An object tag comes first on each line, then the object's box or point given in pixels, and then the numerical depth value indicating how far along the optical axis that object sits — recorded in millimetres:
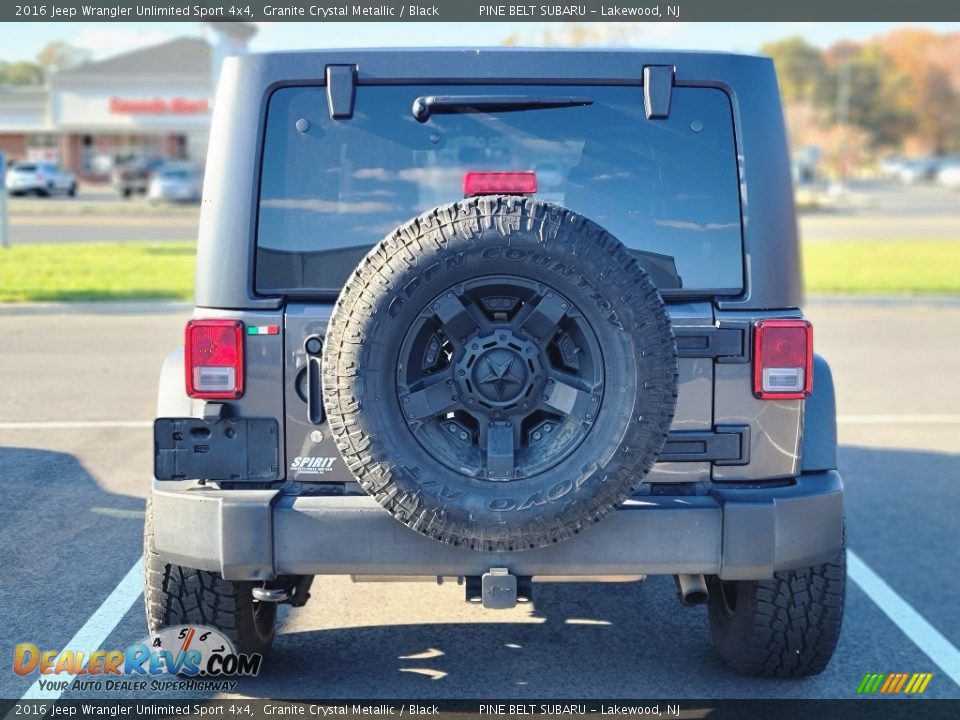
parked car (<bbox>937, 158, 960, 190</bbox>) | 77494
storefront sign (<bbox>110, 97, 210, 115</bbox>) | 64438
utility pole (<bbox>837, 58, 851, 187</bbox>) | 82812
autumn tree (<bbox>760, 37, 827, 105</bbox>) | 98938
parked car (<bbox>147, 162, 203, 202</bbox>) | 44219
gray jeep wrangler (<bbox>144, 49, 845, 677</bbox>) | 3574
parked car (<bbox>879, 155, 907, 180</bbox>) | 95562
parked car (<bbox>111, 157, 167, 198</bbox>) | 50438
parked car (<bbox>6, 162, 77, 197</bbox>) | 43188
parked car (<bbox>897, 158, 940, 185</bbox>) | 88312
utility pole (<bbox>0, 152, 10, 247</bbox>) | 19192
